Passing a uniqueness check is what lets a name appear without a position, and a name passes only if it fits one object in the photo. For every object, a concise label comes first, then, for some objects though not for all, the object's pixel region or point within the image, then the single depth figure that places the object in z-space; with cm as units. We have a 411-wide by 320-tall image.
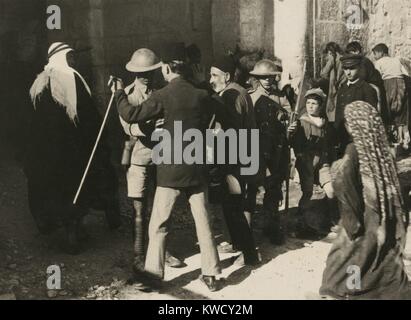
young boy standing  689
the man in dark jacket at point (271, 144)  650
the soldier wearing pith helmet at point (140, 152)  586
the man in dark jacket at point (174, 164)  532
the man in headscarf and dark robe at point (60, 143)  624
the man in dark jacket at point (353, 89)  678
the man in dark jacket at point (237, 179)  597
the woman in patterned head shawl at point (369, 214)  511
